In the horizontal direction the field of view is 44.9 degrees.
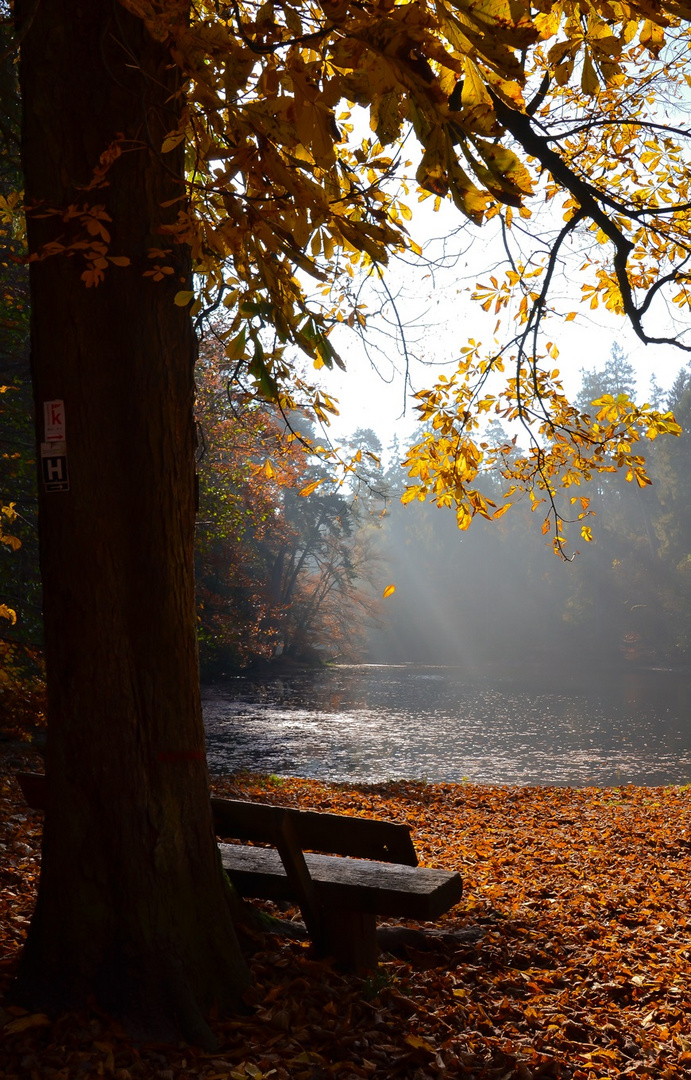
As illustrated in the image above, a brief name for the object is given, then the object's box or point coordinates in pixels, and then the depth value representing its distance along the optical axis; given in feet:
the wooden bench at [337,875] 10.70
